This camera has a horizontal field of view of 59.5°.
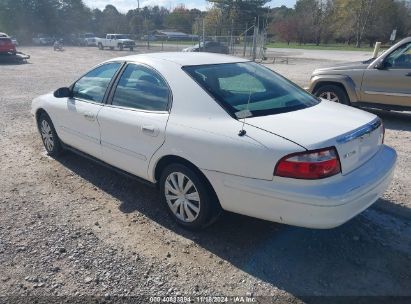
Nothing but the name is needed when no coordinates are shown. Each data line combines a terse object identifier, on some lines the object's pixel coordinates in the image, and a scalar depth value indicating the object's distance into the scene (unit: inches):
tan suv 266.1
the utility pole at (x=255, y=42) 884.4
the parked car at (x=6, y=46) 853.2
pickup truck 1518.2
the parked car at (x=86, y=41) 1985.7
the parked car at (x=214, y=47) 1091.3
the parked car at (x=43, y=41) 2250.2
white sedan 103.1
